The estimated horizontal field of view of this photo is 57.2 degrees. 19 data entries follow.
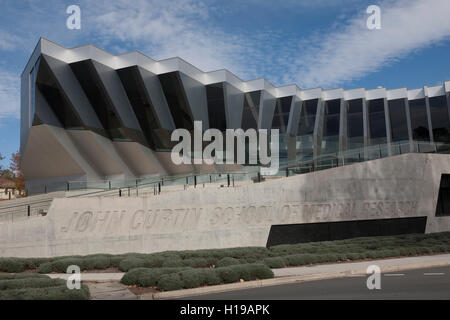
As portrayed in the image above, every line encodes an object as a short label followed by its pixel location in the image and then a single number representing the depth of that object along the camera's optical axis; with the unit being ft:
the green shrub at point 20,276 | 38.37
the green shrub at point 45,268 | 49.87
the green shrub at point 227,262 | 48.80
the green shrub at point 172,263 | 48.89
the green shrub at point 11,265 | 49.98
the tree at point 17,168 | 170.47
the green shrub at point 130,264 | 49.88
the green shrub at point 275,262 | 50.60
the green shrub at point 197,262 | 50.98
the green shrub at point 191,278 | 36.17
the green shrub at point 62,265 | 50.65
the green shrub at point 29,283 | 33.88
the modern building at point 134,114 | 106.22
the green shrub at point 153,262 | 50.33
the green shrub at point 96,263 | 51.67
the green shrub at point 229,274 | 39.14
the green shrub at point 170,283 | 35.27
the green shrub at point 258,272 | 41.11
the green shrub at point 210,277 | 38.01
